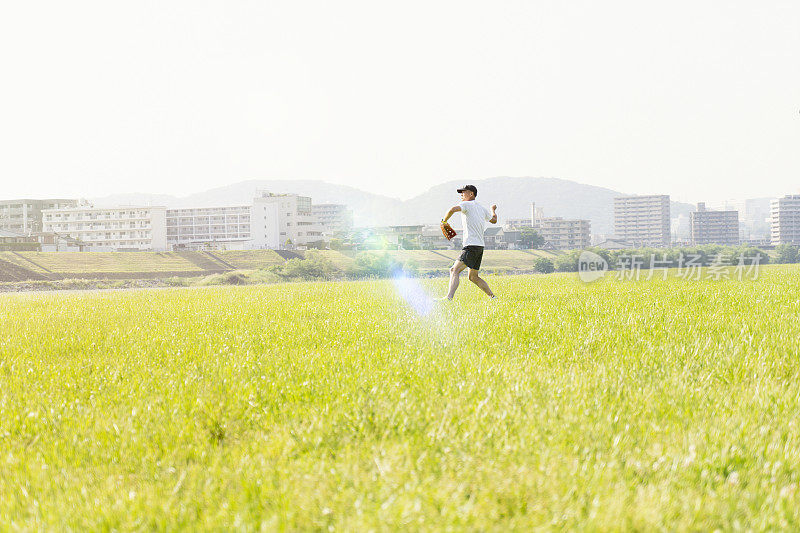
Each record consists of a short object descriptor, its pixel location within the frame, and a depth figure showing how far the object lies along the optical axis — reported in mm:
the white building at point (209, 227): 192250
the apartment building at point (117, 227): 172250
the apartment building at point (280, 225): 188750
